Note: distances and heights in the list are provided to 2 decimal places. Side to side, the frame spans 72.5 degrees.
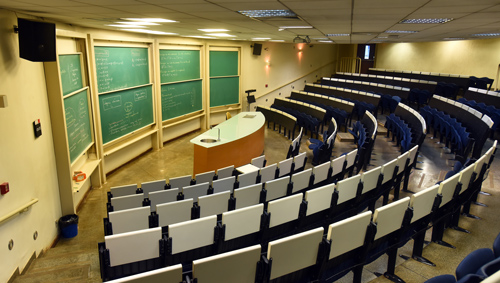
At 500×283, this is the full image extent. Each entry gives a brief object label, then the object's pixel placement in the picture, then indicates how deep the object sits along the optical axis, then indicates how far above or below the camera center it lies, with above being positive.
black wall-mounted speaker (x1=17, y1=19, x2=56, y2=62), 4.11 +0.18
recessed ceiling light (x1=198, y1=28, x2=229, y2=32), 7.01 +0.60
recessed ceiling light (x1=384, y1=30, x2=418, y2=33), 6.98 +0.64
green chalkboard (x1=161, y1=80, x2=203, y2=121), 10.39 -1.27
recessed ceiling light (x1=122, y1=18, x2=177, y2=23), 4.96 +0.55
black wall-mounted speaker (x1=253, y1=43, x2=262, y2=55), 13.91 +0.47
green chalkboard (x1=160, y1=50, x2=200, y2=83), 10.19 -0.21
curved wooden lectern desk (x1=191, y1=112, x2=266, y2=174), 7.34 -1.92
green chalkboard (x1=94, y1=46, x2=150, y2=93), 7.45 -0.23
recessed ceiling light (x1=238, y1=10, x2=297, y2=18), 4.04 +0.57
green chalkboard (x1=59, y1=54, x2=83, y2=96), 5.69 -0.28
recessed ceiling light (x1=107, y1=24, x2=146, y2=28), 6.35 +0.57
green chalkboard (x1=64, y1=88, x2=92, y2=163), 5.84 -1.19
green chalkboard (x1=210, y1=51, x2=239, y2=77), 12.48 -0.14
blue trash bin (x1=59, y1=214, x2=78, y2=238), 5.38 -2.62
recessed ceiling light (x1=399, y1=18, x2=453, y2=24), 4.85 +0.61
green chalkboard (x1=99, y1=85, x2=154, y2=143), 7.71 -1.30
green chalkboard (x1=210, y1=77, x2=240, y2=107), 12.82 -1.20
